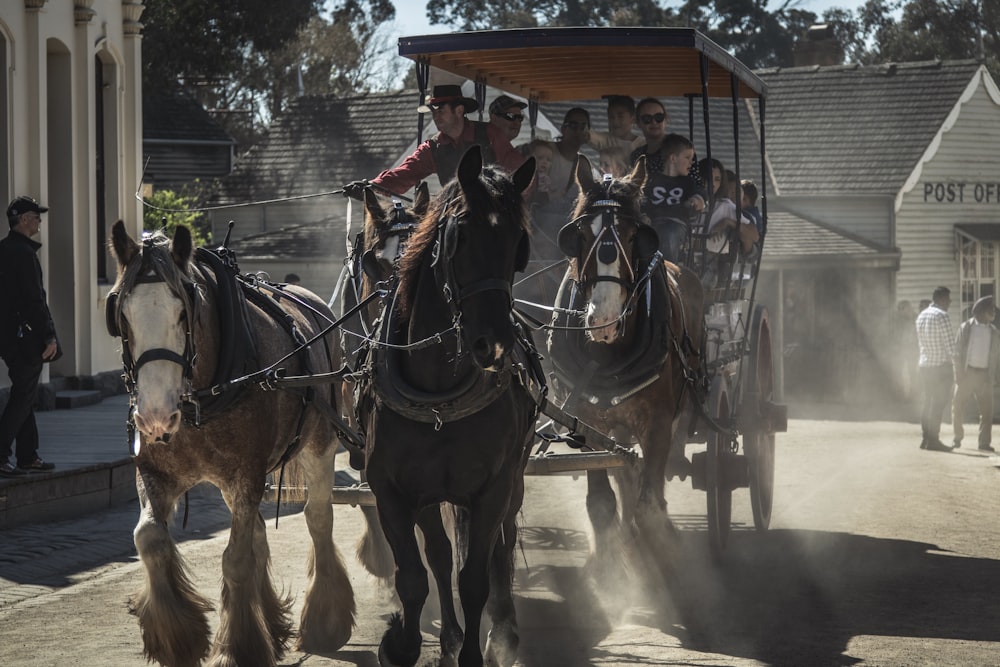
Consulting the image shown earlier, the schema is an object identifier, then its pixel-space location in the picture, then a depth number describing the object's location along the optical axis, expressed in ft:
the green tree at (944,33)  167.02
